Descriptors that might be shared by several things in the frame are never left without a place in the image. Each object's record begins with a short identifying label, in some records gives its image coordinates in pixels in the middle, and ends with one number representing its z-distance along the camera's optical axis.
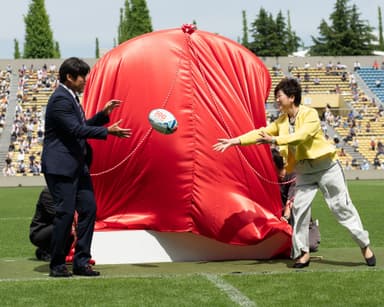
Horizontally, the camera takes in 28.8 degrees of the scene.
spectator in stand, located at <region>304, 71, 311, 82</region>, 52.22
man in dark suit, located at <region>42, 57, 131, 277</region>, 6.59
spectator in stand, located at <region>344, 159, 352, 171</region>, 39.25
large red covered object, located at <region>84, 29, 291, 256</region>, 7.71
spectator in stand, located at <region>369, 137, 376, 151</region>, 41.94
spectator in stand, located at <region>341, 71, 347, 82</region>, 52.44
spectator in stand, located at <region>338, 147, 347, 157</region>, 40.81
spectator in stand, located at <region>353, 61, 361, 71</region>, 54.17
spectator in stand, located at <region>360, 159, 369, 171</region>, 39.41
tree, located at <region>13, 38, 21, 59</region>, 85.11
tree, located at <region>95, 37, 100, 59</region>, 87.94
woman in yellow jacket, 7.12
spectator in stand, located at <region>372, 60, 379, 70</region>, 54.37
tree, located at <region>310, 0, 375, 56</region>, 68.38
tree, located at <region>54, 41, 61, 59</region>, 76.08
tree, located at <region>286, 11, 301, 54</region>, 75.43
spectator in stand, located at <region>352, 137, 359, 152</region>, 41.85
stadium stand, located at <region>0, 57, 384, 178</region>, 40.81
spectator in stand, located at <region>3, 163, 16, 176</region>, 37.94
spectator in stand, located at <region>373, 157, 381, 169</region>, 39.88
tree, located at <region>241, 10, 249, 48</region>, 81.38
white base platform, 7.74
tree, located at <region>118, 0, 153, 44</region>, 63.66
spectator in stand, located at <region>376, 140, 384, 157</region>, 41.12
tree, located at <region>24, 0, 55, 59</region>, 63.28
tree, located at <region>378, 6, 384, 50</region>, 81.65
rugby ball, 7.06
